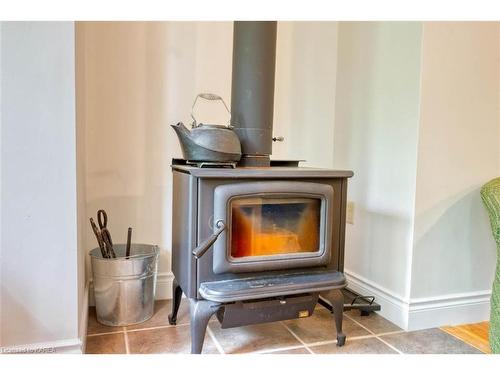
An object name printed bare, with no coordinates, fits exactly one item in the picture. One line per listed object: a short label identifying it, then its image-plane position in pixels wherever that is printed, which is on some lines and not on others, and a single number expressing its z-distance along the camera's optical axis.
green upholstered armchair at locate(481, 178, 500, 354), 1.44
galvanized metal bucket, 1.72
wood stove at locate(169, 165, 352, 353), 1.40
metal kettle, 1.47
